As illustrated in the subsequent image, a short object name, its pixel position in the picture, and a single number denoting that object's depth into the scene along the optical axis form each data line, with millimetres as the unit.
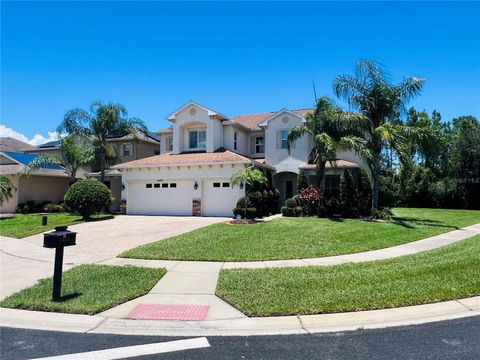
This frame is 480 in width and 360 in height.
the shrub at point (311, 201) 20812
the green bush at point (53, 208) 27562
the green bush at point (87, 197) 20891
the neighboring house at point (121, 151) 29078
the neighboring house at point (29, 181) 27547
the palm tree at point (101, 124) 26062
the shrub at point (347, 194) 20595
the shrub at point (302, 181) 22578
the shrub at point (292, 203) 21395
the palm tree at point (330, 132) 19078
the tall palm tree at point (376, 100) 19828
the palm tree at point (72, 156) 26859
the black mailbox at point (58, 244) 6473
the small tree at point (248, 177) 19281
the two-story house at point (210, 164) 22594
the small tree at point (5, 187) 22850
